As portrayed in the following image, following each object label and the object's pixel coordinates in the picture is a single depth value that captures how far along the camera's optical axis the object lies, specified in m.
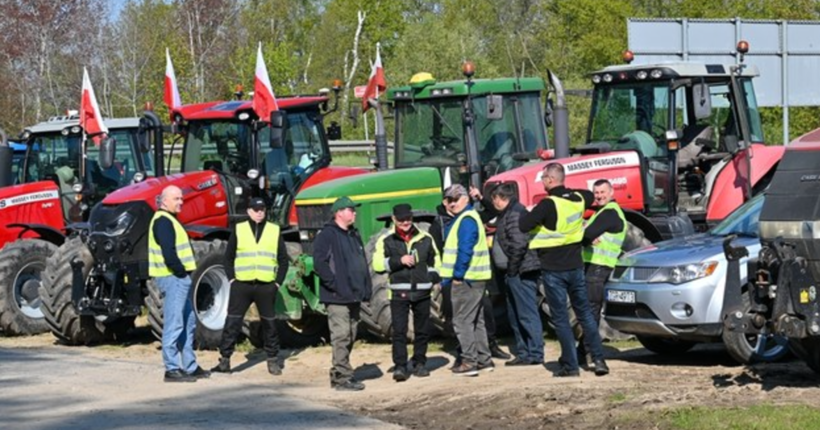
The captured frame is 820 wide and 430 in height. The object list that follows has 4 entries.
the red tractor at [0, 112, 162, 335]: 19.84
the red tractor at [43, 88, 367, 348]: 17.28
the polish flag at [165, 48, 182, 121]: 21.75
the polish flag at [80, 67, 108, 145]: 20.56
